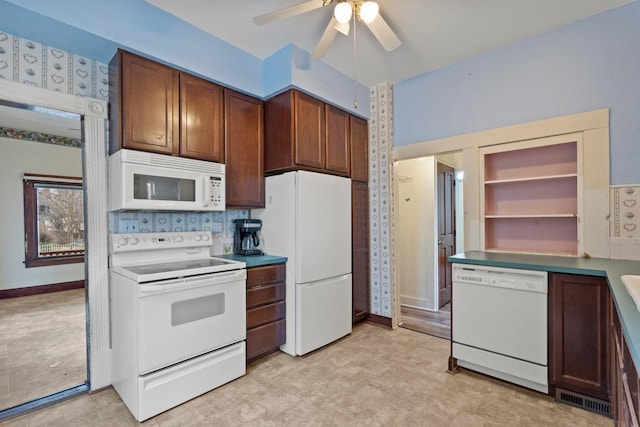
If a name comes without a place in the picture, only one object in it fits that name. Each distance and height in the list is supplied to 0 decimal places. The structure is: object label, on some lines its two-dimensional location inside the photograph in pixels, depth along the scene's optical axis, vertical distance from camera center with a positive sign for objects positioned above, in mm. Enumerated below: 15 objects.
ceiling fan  1716 +1194
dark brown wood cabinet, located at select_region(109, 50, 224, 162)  2055 +782
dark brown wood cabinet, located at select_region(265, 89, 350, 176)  2719 +752
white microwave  2020 +228
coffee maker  2842 -237
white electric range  1845 -744
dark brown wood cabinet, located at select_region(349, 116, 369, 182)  3387 +727
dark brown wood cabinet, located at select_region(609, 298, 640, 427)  931 -664
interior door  4059 -211
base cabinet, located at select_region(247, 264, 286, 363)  2504 -857
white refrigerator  2672 -340
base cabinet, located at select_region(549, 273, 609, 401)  1815 -795
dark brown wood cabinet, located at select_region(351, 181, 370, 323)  3344 -433
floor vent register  1829 -1226
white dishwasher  2023 -826
